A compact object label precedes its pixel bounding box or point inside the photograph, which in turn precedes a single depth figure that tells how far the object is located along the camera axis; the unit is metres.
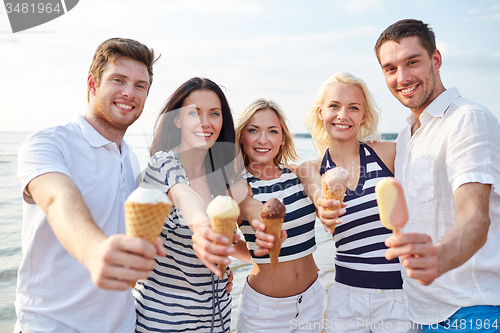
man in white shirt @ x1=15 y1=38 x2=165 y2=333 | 2.07
